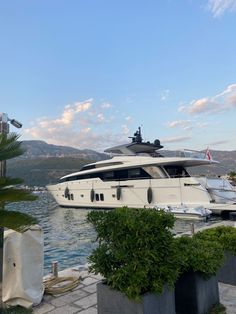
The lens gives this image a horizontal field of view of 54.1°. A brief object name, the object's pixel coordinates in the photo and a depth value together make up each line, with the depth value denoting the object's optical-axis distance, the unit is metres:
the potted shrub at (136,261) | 2.48
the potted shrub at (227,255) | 4.09
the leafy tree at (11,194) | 3.03
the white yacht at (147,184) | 16.98
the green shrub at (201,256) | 3.12
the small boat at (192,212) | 15.05
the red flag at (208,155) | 20.52
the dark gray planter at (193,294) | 3.07
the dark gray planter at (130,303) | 2.42
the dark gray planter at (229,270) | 4.07
